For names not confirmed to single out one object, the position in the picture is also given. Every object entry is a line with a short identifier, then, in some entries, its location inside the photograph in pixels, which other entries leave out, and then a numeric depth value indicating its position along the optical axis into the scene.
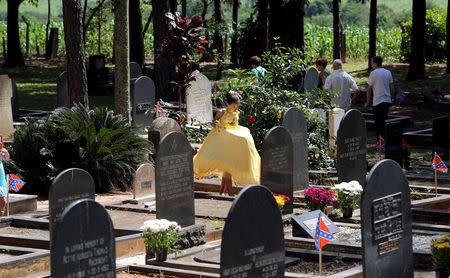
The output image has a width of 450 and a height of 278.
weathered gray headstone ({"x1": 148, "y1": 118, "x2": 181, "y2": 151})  19.80
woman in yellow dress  17.52
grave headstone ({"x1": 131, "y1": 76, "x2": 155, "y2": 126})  24.77
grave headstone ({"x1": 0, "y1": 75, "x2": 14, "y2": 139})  24.95
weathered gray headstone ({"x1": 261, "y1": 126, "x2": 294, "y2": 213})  16.22
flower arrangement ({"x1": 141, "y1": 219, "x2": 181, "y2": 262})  13.21
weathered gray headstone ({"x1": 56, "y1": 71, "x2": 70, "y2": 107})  26.97
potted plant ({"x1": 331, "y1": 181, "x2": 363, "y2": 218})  15.88
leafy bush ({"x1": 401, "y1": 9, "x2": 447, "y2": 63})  49.09
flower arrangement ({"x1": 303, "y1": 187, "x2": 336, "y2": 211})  15.73
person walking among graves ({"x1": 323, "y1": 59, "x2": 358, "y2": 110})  22.75
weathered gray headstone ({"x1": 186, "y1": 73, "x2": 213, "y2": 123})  24.89
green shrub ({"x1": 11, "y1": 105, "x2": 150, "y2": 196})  18.94
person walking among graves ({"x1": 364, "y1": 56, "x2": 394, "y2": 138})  22.59
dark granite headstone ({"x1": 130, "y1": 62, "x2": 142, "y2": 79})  29.48
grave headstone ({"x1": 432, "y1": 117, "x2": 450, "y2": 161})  20.91
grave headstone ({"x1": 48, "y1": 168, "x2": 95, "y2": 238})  12.48
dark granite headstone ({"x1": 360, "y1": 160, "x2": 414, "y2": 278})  11.30
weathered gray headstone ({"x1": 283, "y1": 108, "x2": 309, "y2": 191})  18.50
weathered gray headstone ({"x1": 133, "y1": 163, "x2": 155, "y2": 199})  17.72
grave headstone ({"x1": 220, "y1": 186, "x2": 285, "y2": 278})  9.62
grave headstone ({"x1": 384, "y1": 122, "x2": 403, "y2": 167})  20.17
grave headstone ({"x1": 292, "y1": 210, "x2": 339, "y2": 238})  14.06
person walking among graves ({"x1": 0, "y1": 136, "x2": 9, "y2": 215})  15.98
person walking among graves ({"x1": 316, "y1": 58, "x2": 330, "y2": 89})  25.19
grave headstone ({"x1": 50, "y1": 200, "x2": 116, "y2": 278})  9.38
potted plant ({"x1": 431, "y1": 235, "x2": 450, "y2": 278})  11.80
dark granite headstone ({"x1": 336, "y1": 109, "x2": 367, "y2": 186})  17.81
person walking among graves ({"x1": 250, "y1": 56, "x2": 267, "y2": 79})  22.23
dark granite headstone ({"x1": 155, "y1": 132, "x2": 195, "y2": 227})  14.73
